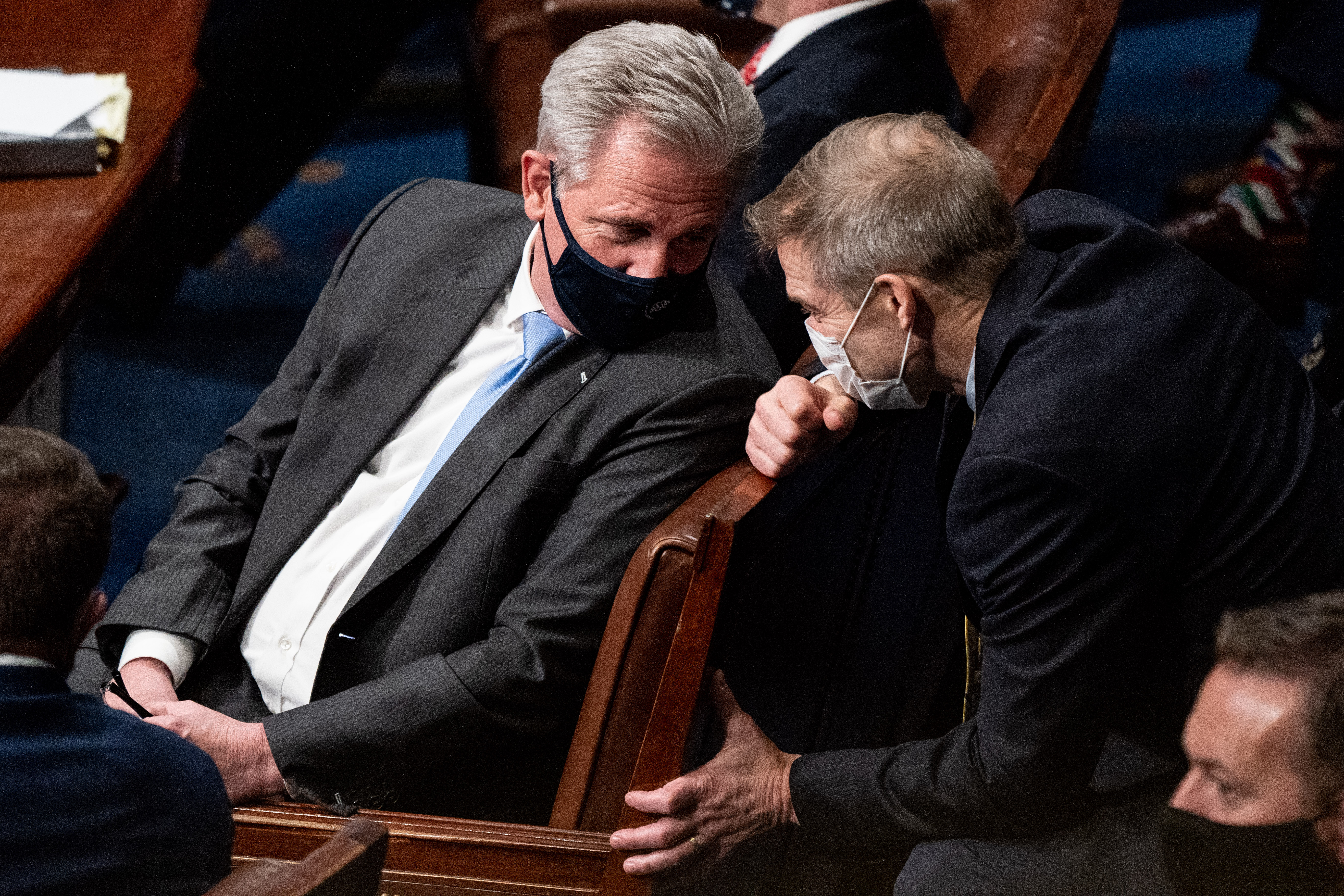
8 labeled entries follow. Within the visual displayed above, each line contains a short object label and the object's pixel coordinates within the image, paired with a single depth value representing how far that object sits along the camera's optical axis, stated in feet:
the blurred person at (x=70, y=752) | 36.48
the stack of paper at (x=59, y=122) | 38.79
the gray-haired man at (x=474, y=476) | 37.61
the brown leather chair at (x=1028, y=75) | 38.79
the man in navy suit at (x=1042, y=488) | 37.07
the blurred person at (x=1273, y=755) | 36.41
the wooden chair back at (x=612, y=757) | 37.29
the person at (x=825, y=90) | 39.00
